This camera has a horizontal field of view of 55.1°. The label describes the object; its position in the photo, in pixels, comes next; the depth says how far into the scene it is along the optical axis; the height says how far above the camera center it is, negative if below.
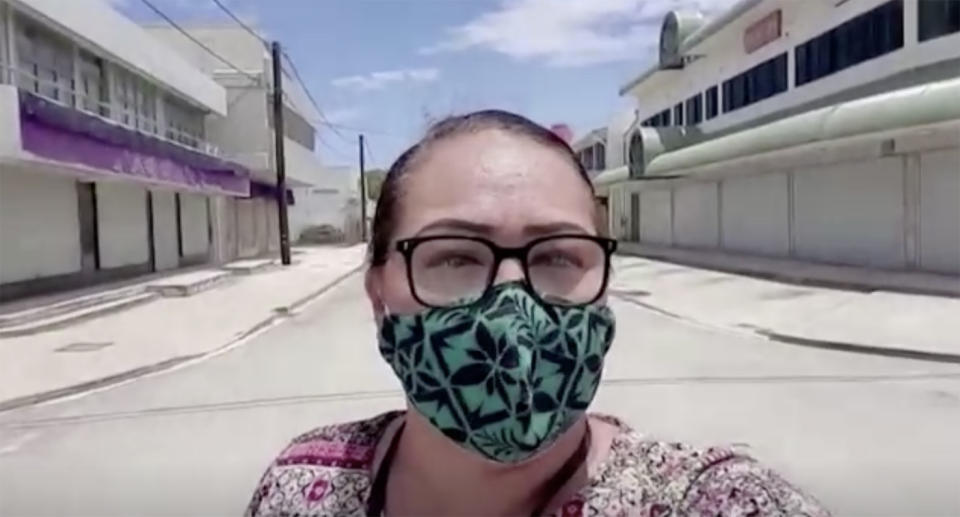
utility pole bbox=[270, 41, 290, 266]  28.62 +2.52
